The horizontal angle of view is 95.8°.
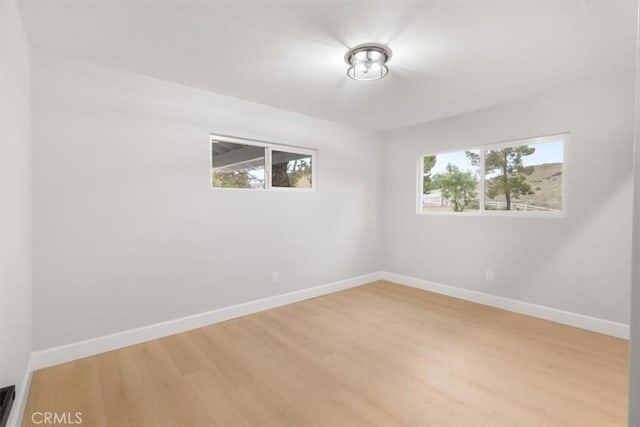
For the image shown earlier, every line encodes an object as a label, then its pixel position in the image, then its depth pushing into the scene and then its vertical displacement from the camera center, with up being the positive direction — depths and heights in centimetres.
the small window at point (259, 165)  315 +55
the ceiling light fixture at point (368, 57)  214 +119
